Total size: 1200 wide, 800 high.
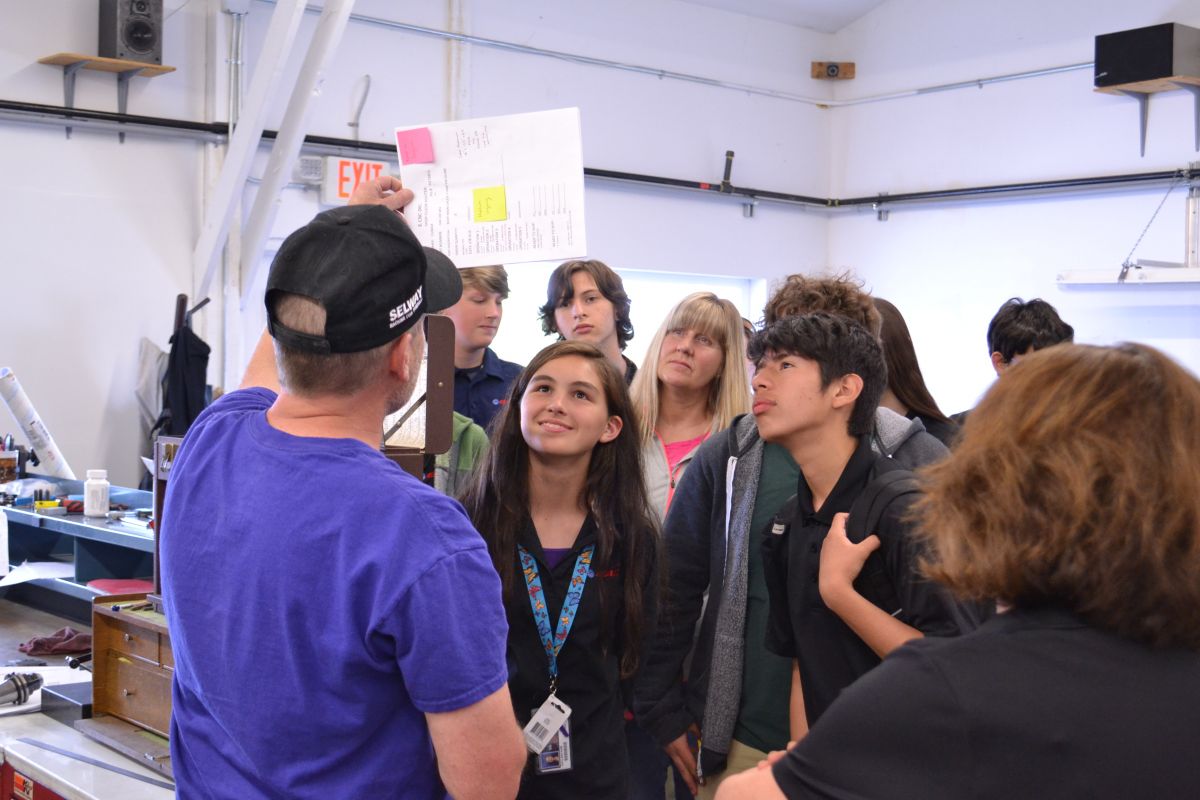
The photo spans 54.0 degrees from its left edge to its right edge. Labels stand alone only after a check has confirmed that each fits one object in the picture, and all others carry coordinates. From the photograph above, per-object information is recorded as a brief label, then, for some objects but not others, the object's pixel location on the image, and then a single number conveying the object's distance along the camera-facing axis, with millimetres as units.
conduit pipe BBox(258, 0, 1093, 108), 6410
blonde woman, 2748
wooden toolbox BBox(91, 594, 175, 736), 2053
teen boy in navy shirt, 2863
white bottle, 3260
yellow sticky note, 2117
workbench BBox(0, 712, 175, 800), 1913
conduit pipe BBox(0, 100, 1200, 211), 5355
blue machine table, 2965
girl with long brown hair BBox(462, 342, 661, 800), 1906
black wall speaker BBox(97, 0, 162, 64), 5289
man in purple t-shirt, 1125
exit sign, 6062
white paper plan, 2102
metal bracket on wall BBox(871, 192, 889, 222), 7965
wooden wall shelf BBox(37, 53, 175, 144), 5238
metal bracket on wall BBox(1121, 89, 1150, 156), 6672
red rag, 2771
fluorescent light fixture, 6145
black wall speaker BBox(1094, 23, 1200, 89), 6078
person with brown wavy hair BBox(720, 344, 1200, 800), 901
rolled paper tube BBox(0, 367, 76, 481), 3893
